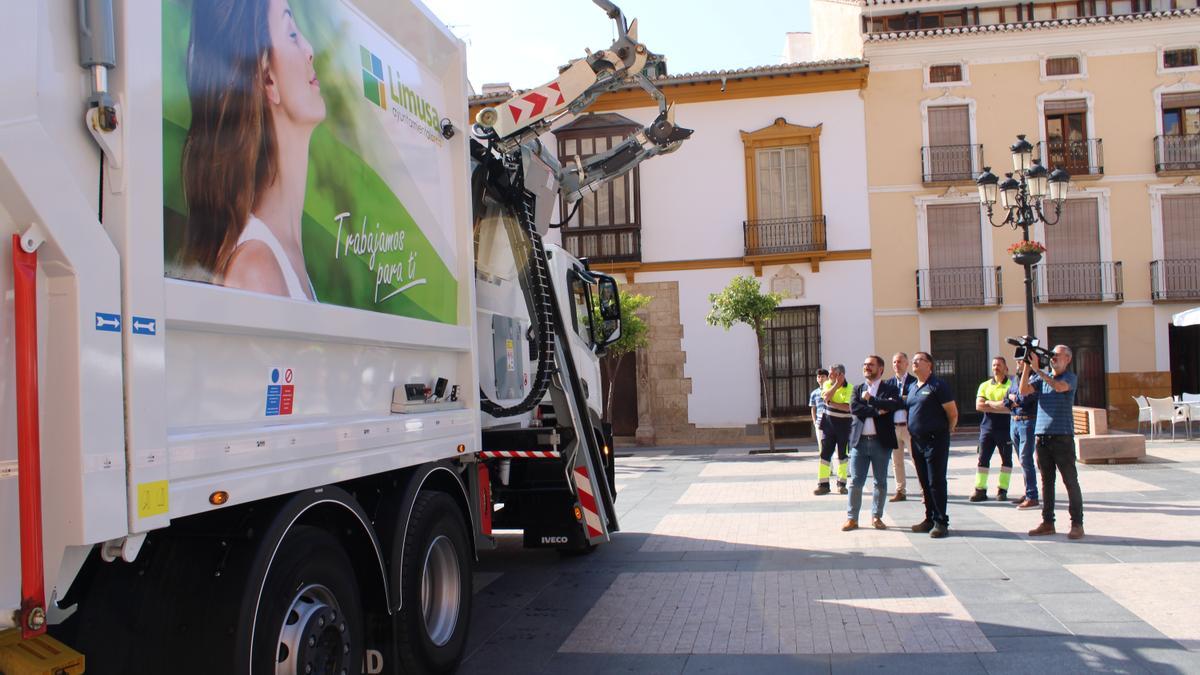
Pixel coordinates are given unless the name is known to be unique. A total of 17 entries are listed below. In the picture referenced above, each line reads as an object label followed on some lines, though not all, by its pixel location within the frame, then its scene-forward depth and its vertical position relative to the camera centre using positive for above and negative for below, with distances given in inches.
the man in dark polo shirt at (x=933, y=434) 338.0 -26.7
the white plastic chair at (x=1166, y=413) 711.7 -46.3
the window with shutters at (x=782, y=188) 911.7 +161.7
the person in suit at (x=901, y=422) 373.1 -26.3
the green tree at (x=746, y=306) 783.1 +45.5
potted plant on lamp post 533.0 +55.3
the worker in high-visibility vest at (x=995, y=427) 411.2 -30.7
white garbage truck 97.1 +4.8
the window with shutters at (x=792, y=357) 901.8 +3.3
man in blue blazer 350.0 -28.5
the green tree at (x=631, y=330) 814.5 +30.1
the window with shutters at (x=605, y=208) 929.5 +151.1
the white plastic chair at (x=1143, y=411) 753.9 -46.8
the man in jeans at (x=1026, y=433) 383.6 -31.2
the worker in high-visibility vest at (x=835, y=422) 429.5 -29.1
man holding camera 318.7 -26.2
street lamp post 534.0 +92.1
